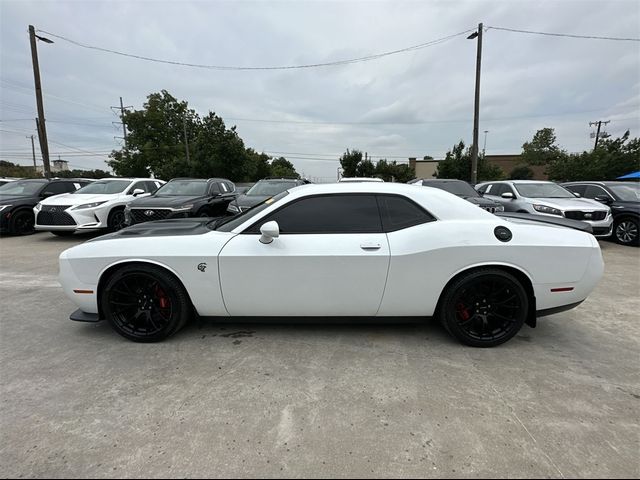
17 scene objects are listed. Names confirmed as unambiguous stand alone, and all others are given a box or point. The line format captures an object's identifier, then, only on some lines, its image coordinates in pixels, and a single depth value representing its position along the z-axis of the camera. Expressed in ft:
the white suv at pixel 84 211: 26.25
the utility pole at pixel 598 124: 142.10
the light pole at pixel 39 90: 48.19
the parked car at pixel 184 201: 23.91
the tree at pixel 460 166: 88.69
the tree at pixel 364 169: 139.33
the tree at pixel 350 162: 138.10
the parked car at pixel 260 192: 25.11
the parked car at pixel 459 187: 27.35
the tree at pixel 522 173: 155.74
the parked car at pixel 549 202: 24.43
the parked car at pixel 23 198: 29.09
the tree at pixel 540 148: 198.59
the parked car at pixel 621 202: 25.82
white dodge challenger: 9.24
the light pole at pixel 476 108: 49.42
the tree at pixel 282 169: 233.04
